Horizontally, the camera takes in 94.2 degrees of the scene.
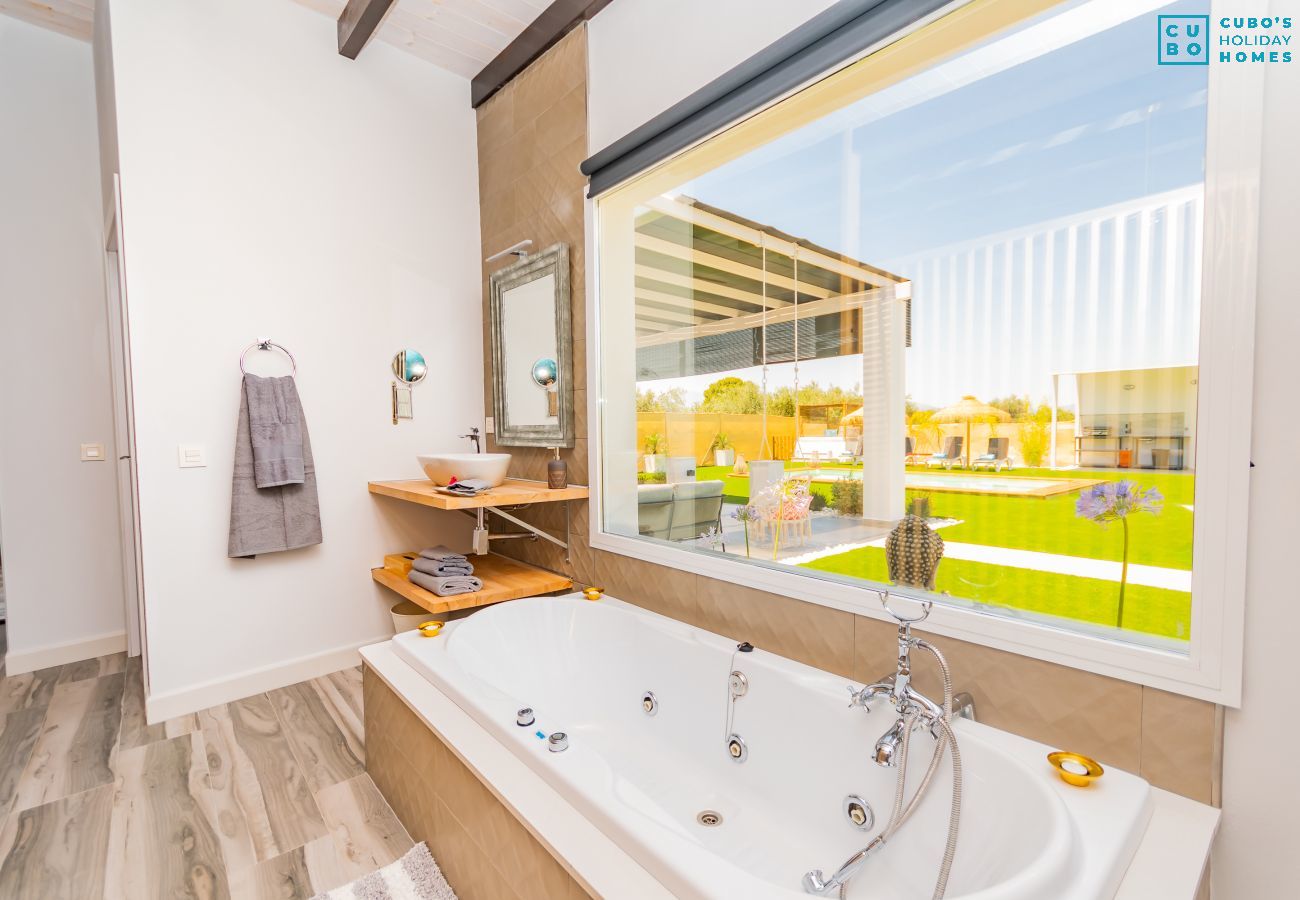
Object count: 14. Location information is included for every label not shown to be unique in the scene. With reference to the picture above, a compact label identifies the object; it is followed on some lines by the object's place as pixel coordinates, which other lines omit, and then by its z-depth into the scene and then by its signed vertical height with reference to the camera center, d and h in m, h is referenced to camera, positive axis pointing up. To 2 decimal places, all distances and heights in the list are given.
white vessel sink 2.61 -0.17
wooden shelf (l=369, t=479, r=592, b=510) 2.42 -0.28
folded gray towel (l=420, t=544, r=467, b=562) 2.67 -0.57
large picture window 1.25 +0.26
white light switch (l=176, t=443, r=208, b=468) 2.52 -0.11
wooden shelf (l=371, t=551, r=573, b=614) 2.45 -0.70
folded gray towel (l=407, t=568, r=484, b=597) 2.49 -0.66
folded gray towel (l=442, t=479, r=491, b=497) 2.51 -0.25
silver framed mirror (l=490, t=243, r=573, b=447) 2.78 +0.37
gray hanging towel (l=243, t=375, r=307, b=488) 2.62 +0.00
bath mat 1.54 -1.19
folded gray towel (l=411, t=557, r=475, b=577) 2.59 -0.60
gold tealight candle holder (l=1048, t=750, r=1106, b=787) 1.18 -0.69
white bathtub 1.05 -0.80
